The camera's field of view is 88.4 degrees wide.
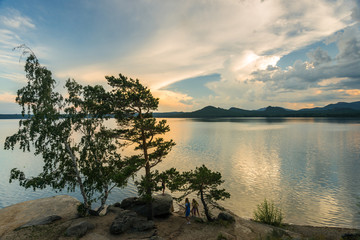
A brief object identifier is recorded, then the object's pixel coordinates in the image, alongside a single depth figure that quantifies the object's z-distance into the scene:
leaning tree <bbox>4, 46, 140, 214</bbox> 18.52
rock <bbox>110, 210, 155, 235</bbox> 18.77
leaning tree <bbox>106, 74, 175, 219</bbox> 20.27
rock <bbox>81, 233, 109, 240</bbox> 17.75
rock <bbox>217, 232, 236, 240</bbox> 17.84
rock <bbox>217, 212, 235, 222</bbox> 21.82
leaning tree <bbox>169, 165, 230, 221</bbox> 19.98
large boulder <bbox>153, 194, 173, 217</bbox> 23.58
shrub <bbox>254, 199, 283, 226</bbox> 24.00
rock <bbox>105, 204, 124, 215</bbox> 23.66
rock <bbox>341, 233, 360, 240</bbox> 17.11
